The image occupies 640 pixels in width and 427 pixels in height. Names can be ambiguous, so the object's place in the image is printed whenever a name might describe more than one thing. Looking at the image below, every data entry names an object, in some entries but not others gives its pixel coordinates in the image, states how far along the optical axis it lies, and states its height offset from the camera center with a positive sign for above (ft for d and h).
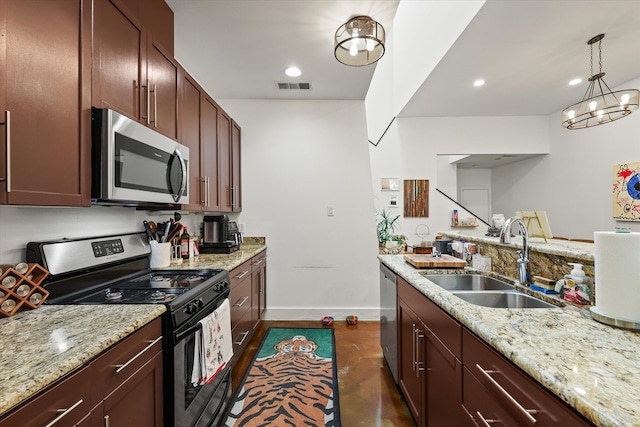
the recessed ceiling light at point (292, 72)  8.75 +4.45
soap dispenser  3.83 -0.98
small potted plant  11.86 -0.91
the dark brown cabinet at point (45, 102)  2.90 +1.29
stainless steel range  4.03 -1.22
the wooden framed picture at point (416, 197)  15.87 +0.96
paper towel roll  2.91 -0.61
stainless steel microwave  3.95 +0.86
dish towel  4.55 -2.24
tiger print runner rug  5.77 -4.04
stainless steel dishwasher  6.73 -2.62
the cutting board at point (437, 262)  6.37 -1.06
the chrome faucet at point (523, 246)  4.90 -0.54
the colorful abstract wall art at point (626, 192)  12.08 +0.97
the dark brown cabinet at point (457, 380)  2.37 -1.89
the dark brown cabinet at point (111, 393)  2.22 -1.66
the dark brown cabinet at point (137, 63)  4.12 +2.60
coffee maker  9.08 -0.52
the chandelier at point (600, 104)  8.93 +3.63
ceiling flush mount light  6.17 +3.89
